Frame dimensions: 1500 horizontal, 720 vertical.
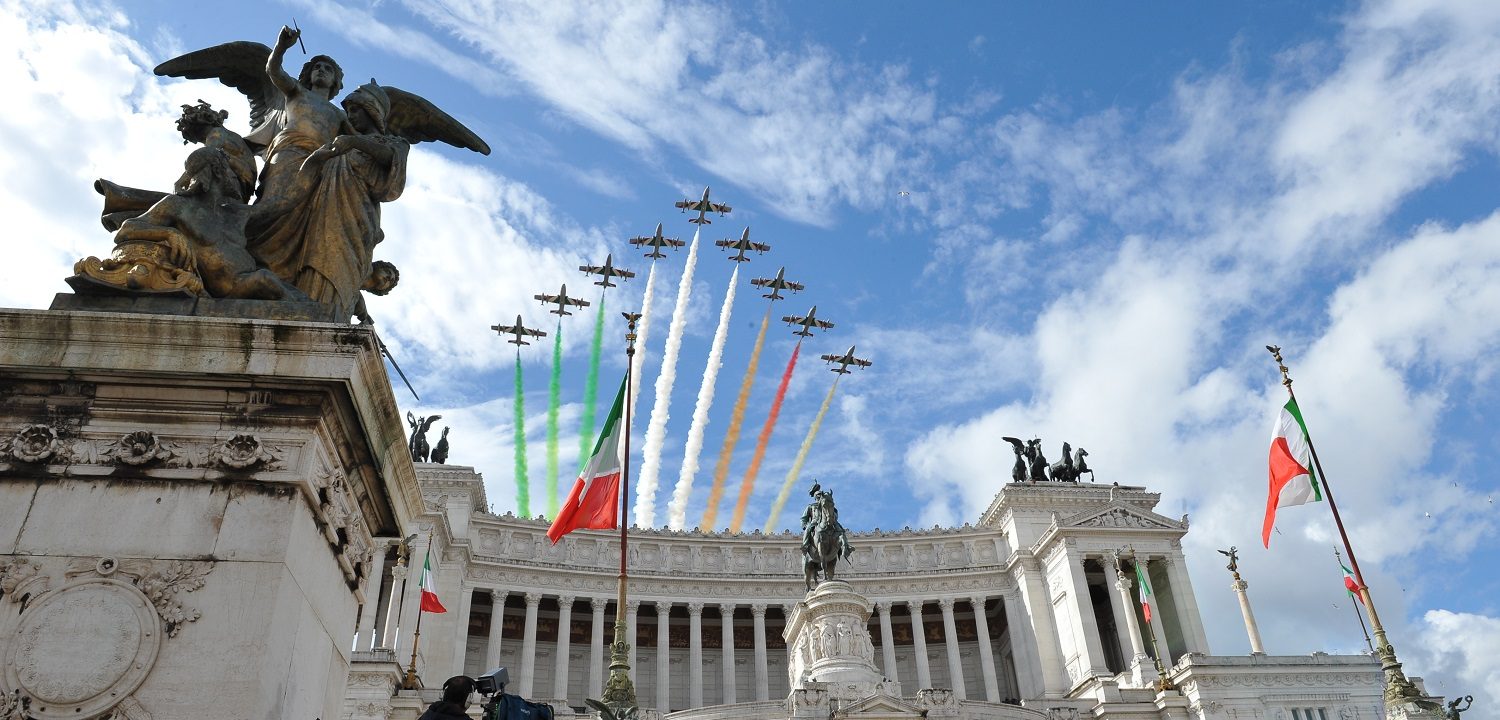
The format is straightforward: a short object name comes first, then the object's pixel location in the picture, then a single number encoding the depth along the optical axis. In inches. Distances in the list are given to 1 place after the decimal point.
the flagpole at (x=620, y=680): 876.0
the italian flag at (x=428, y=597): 1432.1
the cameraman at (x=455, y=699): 222.8
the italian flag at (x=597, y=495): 1021.2
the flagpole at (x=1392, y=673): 861.2
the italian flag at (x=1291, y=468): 1083.3
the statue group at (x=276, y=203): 267.6
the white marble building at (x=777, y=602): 2281.0
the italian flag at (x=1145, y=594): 1928.4
